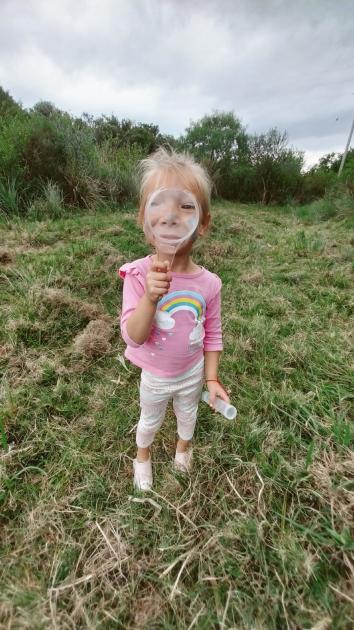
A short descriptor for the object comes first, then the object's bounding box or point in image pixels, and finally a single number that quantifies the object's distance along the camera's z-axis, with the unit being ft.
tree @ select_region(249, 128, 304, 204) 47.65
